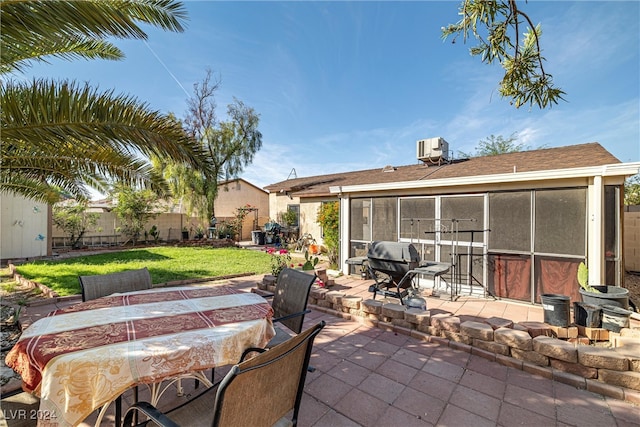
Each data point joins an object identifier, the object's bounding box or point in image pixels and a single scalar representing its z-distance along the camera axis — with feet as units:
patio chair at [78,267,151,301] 9.78
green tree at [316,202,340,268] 31.04
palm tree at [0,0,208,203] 8.62
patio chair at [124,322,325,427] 4.24
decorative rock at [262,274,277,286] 20.13
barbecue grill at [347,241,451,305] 16.94
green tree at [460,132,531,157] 82.37
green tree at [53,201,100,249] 41.68
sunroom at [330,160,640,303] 15.87
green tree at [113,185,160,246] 45.93
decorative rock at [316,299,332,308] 17.12
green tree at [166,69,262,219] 53.21
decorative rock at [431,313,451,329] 13.09
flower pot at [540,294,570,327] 12.70
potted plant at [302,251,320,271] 20.54
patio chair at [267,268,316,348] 9.87
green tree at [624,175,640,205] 43.93
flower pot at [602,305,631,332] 12.05
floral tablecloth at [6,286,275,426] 4.94
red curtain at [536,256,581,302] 16.67
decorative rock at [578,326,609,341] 11.69
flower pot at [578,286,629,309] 12.73
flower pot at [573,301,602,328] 12.53
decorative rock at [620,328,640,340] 11.07
